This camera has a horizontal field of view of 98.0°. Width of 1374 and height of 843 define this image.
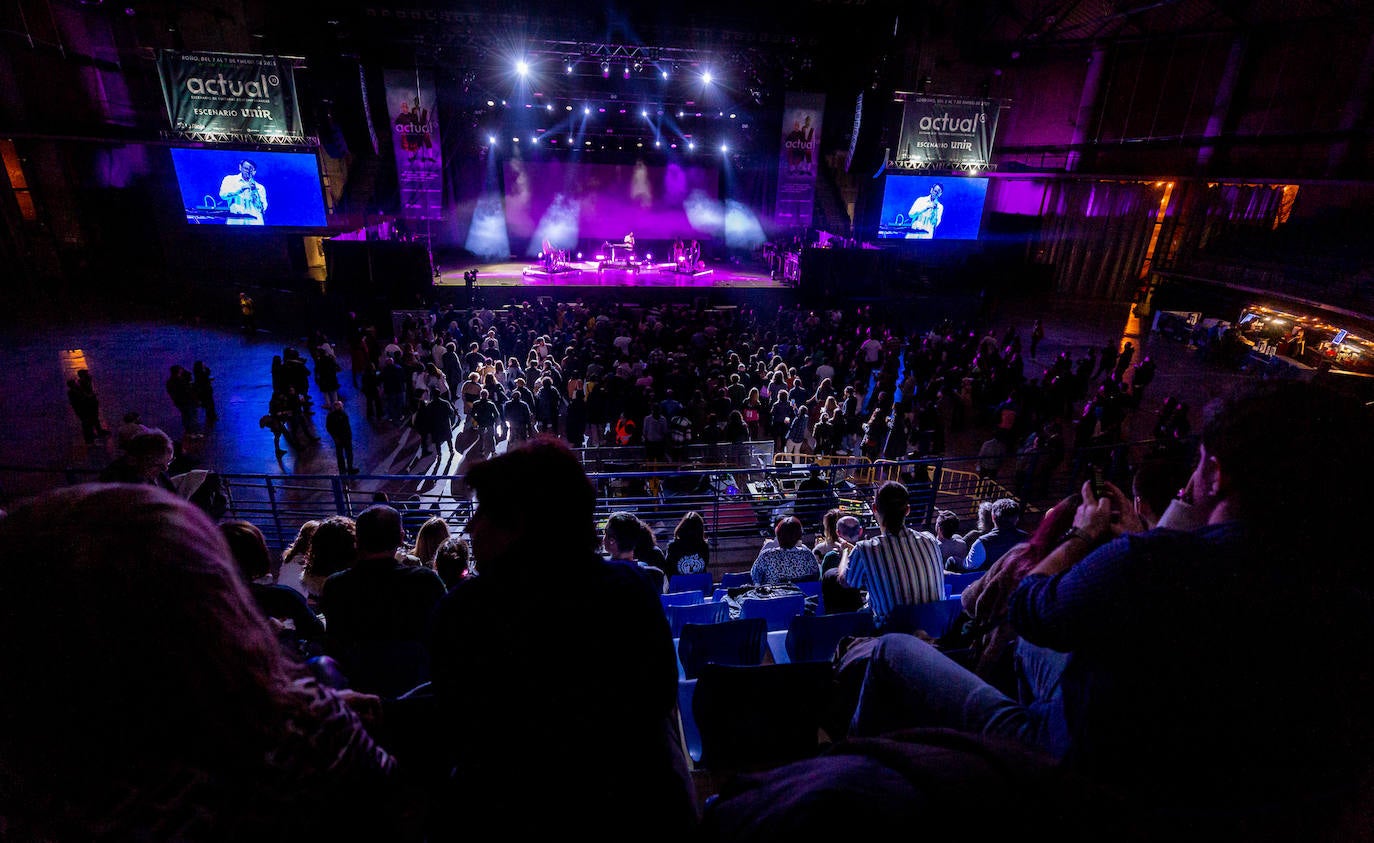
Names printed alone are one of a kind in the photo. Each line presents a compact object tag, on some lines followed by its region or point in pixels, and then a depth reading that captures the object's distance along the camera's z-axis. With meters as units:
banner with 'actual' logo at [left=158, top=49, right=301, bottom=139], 11.35
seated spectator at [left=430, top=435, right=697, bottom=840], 1.24
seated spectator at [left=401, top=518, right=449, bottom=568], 4.07
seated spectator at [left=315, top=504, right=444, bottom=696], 2.52
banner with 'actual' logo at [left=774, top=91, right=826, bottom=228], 17.84
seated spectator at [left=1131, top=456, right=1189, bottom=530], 2.18
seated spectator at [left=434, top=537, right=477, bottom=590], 3.43
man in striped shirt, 3.31
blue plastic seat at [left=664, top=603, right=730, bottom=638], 3.75
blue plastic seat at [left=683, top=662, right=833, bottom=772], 2.31
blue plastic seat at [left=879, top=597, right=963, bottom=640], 3.20
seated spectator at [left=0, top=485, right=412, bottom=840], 0.82
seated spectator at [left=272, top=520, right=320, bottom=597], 3.88
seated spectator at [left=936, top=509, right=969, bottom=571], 4.75
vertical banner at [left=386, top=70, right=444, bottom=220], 15.84
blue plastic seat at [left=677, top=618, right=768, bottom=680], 3.08
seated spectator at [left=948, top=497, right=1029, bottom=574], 4.56
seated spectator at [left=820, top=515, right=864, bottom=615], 3.47
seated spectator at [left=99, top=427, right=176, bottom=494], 4.28
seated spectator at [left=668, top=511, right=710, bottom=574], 4.66
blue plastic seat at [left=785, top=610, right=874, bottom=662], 3.13
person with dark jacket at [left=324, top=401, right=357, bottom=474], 8.17
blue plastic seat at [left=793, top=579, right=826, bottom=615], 4.20
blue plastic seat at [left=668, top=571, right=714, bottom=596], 4.37
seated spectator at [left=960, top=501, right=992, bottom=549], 5.19
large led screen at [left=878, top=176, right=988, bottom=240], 15.75
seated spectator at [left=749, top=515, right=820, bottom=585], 4.27
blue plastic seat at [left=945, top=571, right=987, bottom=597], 4.32
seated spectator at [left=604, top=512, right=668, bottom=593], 3.76
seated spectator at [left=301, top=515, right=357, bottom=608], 3.42
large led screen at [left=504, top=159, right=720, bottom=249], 24.86
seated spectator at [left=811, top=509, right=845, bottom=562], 5.01
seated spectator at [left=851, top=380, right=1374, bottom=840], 1.07
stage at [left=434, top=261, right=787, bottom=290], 19.72
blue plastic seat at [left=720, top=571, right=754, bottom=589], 4.88
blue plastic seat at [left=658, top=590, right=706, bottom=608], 3.95
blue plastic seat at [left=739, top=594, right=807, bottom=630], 3.81
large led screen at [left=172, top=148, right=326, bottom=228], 12.98
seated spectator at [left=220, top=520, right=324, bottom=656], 2.48
